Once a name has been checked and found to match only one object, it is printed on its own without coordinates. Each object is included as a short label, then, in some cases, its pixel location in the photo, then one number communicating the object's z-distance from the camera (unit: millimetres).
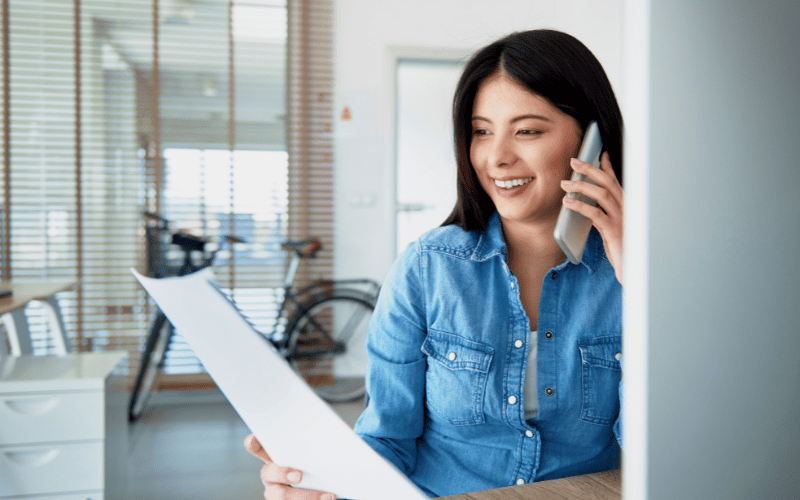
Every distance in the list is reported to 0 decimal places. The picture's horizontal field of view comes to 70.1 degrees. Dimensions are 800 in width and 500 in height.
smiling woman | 864
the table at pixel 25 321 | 2328
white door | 4062
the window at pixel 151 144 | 3609
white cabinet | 1610
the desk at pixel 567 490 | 608
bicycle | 3520
